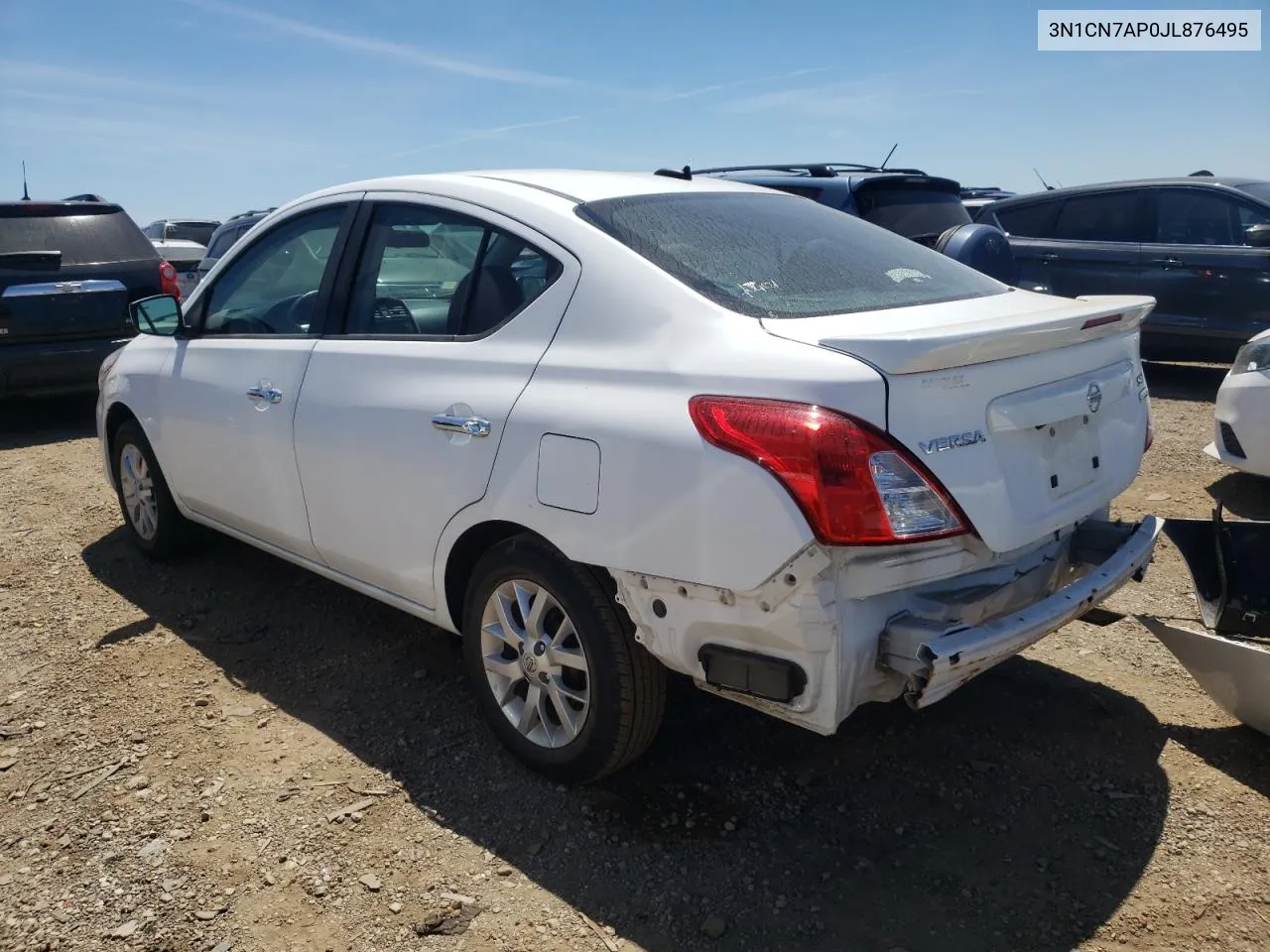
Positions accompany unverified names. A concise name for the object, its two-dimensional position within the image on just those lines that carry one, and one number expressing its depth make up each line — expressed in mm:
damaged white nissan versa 2283
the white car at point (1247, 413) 5141
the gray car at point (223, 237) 10547
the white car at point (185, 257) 12345
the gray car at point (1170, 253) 8203
